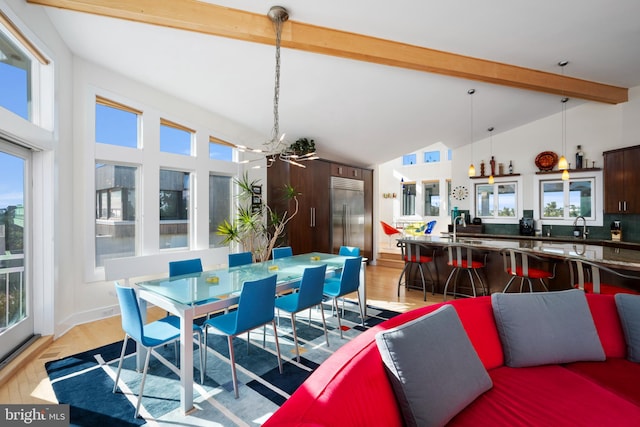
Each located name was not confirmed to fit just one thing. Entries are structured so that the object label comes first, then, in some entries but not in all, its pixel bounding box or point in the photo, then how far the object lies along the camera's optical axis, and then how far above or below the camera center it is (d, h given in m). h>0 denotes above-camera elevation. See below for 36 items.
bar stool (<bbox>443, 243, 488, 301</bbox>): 4.21 -0.72
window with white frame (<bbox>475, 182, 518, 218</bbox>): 6.55 +0.30
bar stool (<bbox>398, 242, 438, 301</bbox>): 4.78 -0.70
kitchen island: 2.93 -0.49
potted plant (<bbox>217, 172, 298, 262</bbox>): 5.03 -0.14
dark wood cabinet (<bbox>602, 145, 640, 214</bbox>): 4.86 +0.55
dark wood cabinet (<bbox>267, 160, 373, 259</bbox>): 5.67 +0.28
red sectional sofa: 1.01 -0.85
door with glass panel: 2.64 -0.33
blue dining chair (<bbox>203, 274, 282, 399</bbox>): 2.27 -0.78
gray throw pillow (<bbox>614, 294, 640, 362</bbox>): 1.84 -0.69
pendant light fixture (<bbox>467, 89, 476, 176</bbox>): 4.89 +1.86
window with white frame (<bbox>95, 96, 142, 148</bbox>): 3.88 +1.25
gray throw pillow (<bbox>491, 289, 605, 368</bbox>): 1.76 -0.71
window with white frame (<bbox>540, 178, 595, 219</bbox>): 5.70 +0.28
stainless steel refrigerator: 6.59 +0.03
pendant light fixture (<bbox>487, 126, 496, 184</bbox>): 6.49 +1.35
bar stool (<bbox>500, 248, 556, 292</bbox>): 3.62 -0.68
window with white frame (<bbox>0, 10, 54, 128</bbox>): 2.57 +1.34
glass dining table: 2.06 -0.62
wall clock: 7.08 +0.50
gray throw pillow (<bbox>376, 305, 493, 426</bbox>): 1.22 -0.69
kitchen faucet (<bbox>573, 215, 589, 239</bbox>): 5.47 -0.30
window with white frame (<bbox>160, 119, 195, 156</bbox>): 4.50 +1.21
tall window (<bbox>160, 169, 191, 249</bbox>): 4.50 +0.10
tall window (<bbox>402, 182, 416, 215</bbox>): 10.88 +0.57
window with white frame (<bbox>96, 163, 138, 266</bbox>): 3.90 +0.06
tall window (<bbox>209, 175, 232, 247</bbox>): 5.17 +0.20
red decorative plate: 5.98 +1.07
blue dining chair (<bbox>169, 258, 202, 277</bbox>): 3.14 -0.57
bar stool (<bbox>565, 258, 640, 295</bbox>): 2.79 -0.69
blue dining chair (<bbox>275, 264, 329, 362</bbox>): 2.80 -0.78
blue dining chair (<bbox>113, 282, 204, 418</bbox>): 2.04 -0.85
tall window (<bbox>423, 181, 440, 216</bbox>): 10.38 +0.55
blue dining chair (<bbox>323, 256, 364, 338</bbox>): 3.37 -0.78
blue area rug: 1.99 -1.34
